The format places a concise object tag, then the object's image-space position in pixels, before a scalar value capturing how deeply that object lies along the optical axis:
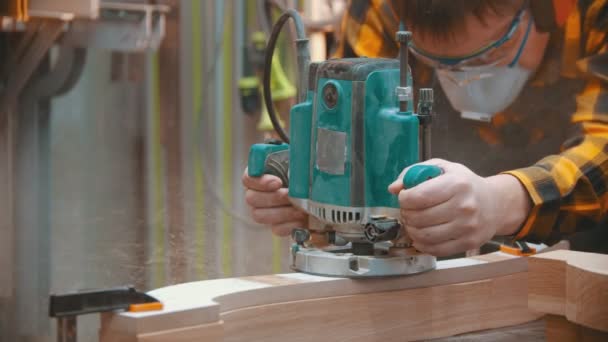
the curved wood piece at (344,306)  2.24
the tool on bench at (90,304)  2.18
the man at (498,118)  2.35
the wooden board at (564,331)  2.41
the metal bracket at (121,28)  5.07
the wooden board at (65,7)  4.01
